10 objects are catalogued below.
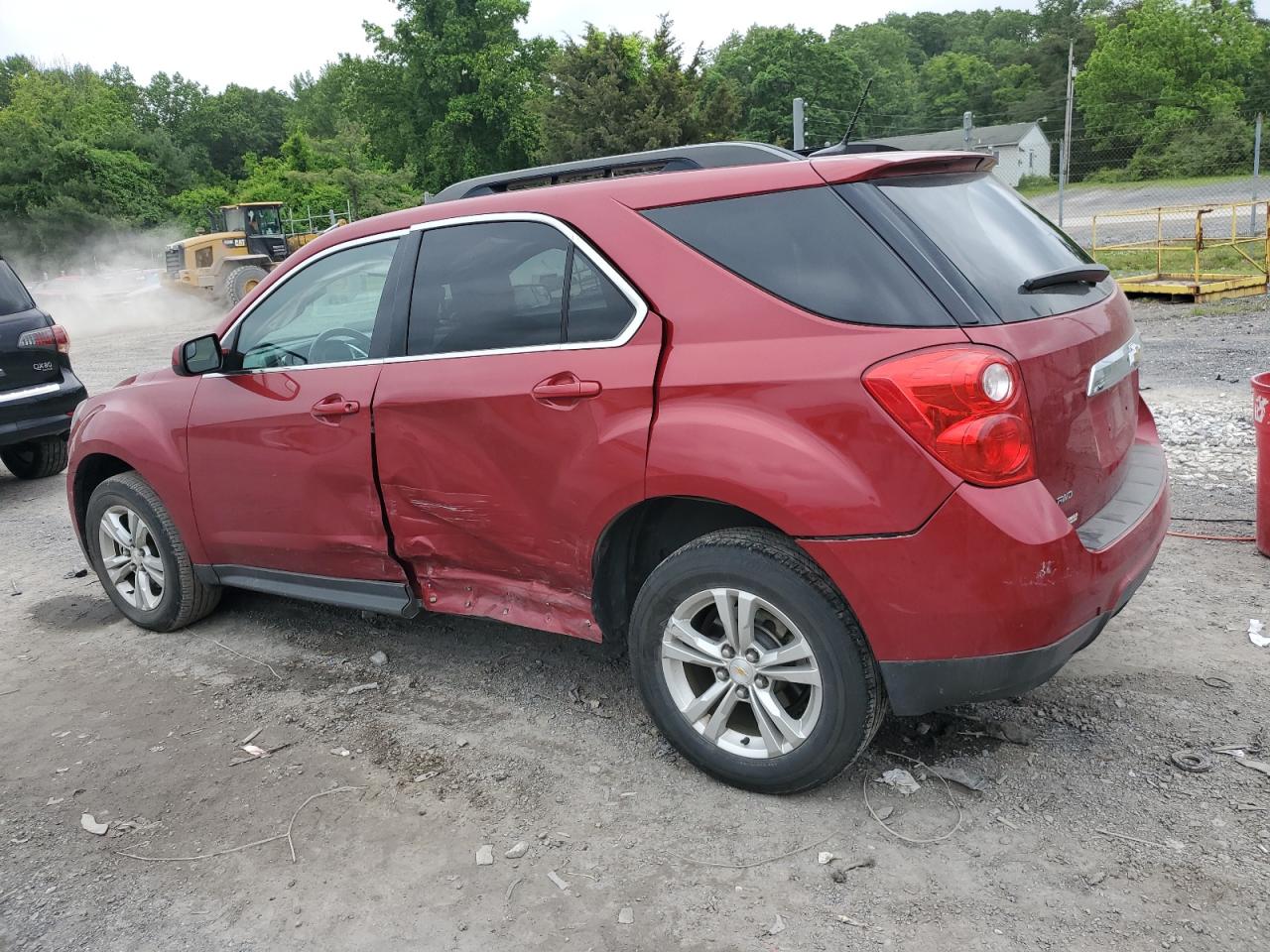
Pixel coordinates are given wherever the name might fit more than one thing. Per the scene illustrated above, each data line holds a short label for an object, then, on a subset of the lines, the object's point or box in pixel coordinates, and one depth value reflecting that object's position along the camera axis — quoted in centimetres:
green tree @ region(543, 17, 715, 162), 3328
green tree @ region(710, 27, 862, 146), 5859
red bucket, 462
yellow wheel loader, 2436
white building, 4291
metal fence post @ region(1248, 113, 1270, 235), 1866
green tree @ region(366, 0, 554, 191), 5428
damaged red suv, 272
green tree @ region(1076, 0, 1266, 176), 5309
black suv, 786
